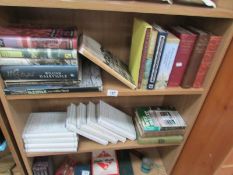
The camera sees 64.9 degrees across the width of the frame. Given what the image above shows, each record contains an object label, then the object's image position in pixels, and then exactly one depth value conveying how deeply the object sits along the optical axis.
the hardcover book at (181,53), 0.68
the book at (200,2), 0.65
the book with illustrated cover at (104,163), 1.10
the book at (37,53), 0.58
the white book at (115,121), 0.89
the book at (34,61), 0.60
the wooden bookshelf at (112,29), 0.56
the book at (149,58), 0.65
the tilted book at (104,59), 0.64
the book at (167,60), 0.68
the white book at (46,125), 0.85
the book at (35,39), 0.57
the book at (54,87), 0.65
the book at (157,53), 0.65
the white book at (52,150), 0.86
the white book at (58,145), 0.86
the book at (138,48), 0.65
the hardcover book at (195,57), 0.68
